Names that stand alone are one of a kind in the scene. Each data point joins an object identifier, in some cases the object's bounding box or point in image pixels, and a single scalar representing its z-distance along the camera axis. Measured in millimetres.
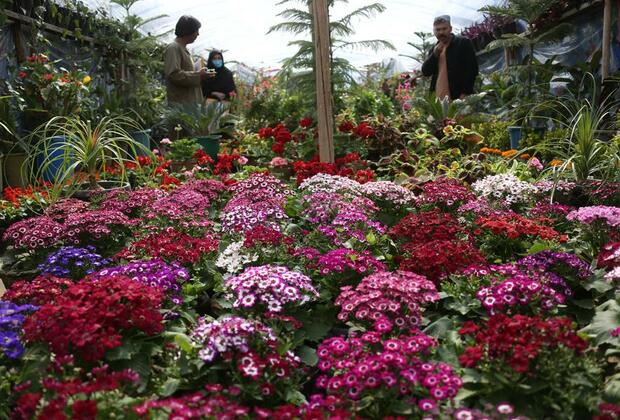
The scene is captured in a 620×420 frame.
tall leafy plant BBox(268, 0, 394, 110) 7441
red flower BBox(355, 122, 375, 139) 5645
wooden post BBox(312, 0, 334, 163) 4570
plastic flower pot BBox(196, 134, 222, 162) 6750
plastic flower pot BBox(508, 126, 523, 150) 6500
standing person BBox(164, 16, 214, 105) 6938
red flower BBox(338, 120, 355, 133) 5855
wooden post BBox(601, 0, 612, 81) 6863
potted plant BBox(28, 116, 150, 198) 4320
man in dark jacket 6871
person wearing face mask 8773
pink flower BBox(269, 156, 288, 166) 5672
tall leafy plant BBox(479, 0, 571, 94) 8195
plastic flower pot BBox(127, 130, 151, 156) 8028
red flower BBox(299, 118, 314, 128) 6171
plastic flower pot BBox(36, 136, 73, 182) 6020
